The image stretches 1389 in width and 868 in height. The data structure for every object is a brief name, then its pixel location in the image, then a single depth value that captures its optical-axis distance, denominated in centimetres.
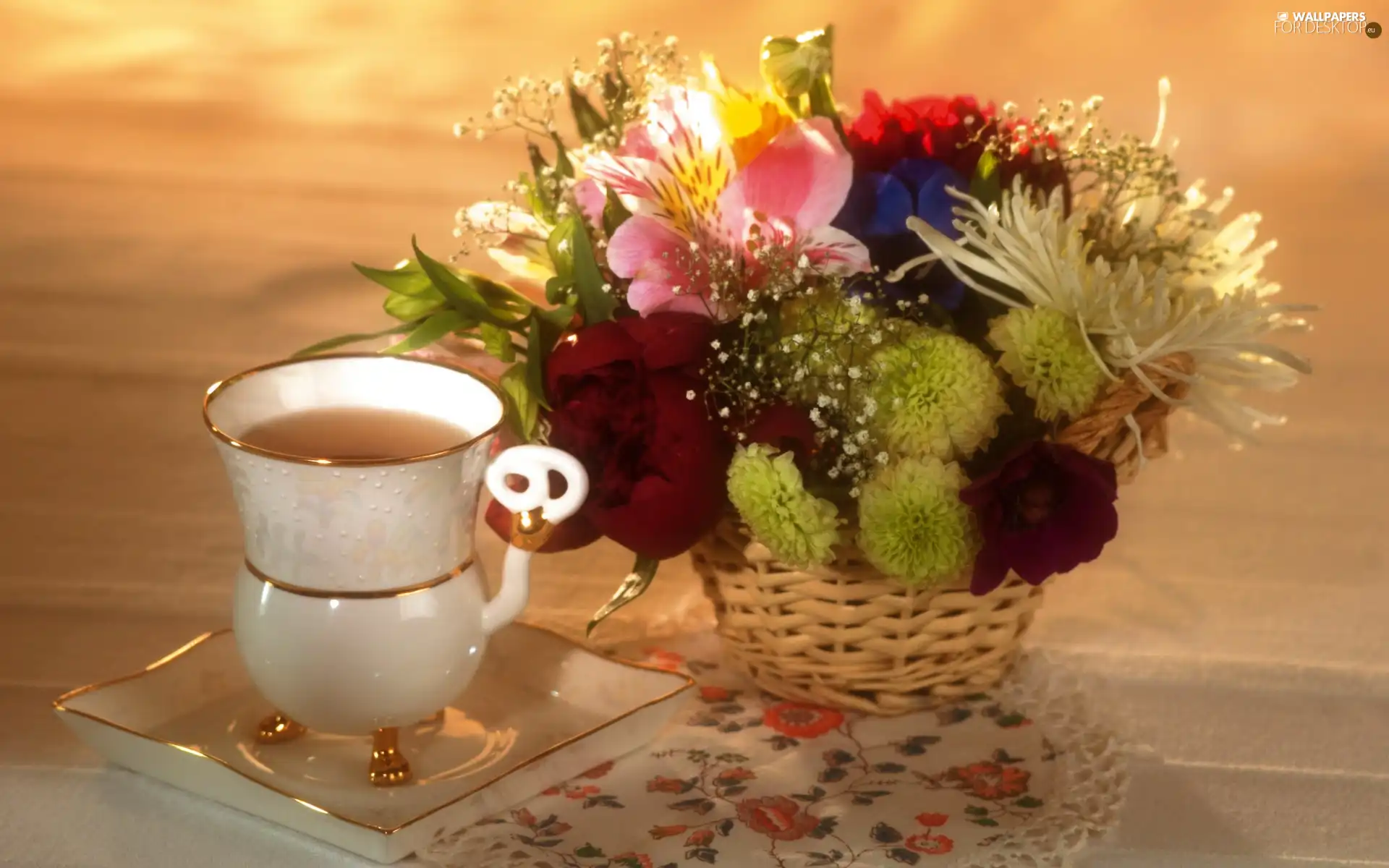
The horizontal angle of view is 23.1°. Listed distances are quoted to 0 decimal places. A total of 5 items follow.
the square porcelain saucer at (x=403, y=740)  94
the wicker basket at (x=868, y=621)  98
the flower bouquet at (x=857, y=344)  95
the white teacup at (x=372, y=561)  92
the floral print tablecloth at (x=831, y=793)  94
